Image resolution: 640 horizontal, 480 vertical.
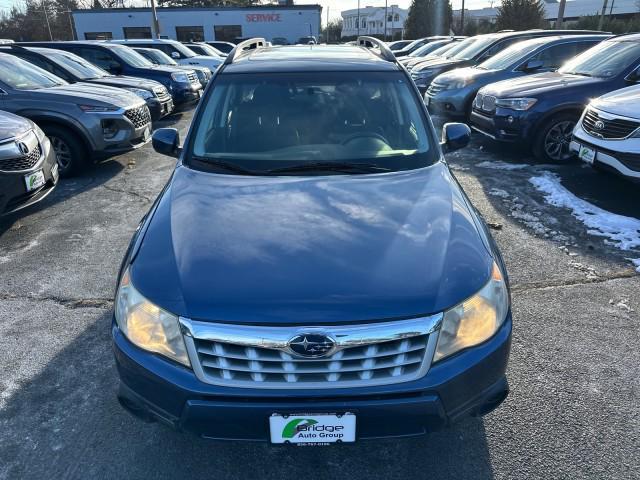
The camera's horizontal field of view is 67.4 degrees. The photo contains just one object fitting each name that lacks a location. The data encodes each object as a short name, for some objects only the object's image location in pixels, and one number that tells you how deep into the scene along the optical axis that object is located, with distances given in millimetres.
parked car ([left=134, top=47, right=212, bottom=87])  13805
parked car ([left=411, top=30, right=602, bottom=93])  11188
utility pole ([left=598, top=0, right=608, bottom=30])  30141
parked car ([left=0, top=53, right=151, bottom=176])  6328
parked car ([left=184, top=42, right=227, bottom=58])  19328
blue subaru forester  1749
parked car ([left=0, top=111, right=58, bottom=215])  4410
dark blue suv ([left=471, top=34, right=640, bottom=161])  6754
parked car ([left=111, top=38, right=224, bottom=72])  15812
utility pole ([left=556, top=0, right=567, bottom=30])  23141
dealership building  41031
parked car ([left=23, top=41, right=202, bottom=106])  11102
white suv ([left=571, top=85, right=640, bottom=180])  4902
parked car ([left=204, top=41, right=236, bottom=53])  25681
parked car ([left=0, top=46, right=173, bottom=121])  8500
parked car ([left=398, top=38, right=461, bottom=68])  17672
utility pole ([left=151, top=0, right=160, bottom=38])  29725
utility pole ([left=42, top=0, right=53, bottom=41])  51600
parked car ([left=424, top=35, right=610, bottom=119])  8773
